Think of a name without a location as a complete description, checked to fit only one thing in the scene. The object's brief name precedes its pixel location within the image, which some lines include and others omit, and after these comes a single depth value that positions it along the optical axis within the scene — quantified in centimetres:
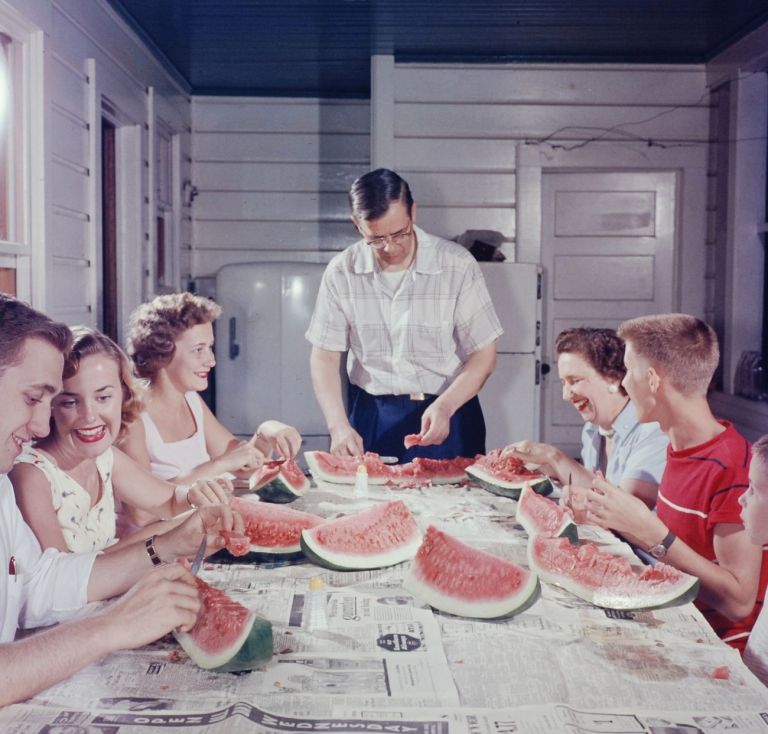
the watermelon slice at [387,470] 351
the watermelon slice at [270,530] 245
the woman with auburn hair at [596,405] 340
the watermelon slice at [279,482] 320
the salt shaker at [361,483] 332
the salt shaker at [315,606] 196
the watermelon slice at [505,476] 325
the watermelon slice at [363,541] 238
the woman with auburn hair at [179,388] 354
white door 704
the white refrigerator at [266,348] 716
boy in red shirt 237
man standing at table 433
